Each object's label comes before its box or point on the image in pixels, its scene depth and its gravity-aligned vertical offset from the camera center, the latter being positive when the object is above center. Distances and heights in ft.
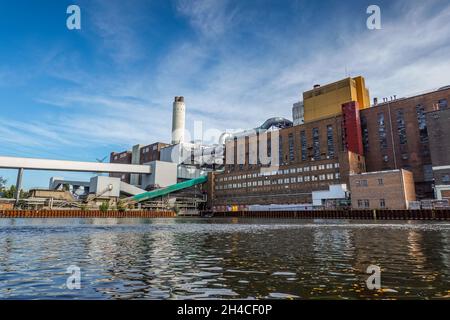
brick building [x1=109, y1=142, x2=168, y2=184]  479.00 +101.34
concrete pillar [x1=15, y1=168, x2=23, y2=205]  314.76 +35.82
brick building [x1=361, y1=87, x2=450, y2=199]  281.74 +78.41
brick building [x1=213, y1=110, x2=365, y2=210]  308.81 +53.85
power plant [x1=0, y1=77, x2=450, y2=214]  259.80 +57.23
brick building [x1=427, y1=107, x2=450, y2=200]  241.76 +54.83
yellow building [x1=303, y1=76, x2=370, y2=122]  353.55 +139.44
